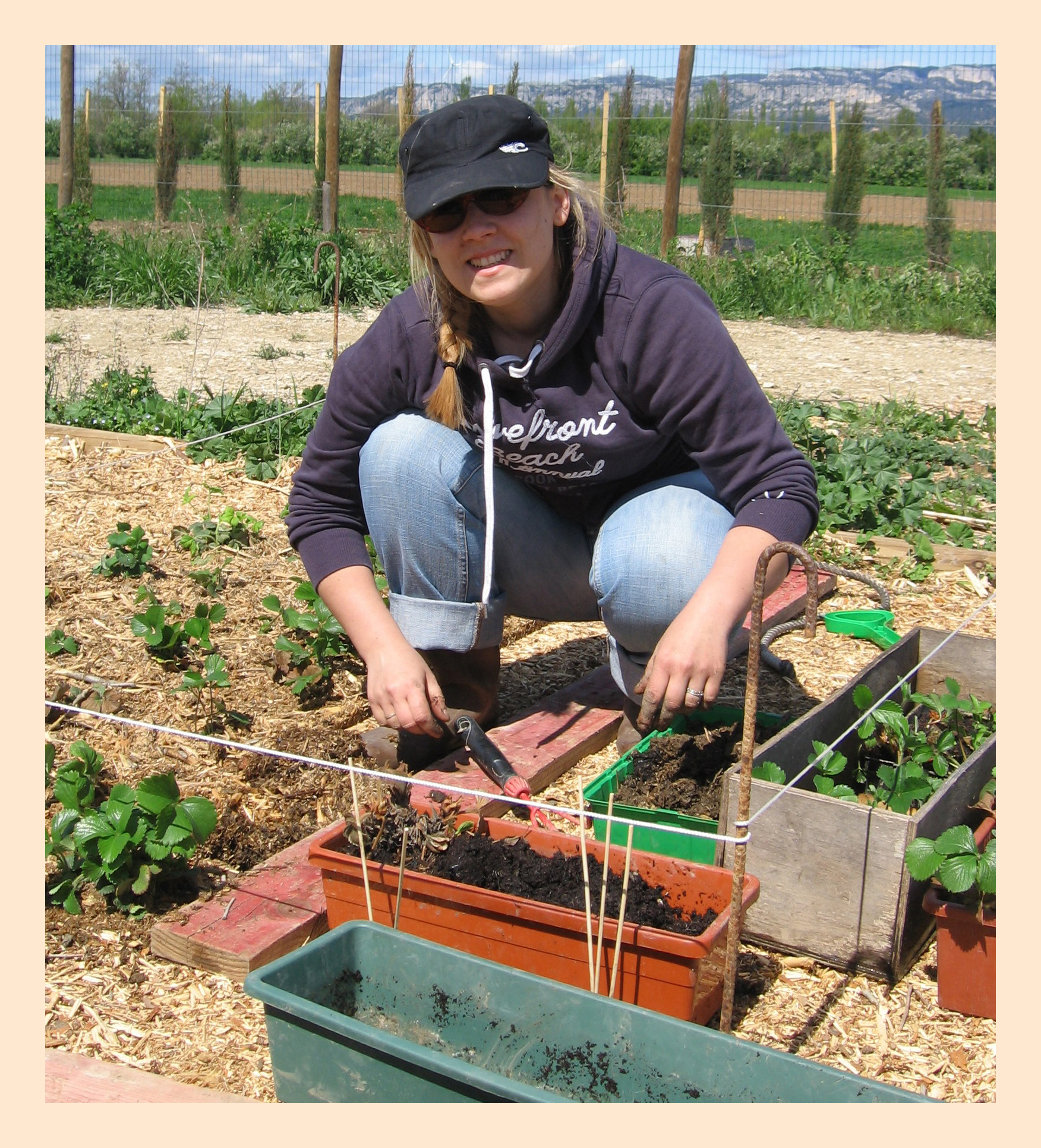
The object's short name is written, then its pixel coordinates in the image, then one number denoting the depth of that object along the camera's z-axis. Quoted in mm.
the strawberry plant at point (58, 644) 3004
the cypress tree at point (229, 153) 14273
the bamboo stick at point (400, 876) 1735
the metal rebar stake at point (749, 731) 1462
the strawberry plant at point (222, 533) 3830
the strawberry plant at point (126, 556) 3543
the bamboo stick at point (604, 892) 1569
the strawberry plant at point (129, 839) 1961
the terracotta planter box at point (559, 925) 1638
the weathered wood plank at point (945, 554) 3842
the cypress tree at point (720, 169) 12062
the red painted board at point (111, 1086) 1525
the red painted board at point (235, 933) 1878
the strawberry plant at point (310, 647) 2883
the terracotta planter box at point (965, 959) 1761
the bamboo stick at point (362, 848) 1721
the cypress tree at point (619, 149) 11344
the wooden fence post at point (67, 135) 12258
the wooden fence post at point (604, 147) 10586
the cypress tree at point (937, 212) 11492
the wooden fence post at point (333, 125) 10375
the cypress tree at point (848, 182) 12211
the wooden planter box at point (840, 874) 1835
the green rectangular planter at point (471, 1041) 1303
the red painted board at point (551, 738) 2408
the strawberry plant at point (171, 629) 2906
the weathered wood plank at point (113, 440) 4766
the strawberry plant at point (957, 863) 1702
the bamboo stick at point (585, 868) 1582
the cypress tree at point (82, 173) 13055
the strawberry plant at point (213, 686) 2715
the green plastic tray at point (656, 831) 2029
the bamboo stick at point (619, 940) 1601
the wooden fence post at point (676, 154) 10109
